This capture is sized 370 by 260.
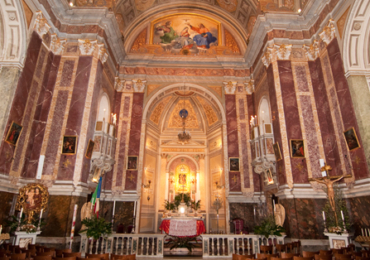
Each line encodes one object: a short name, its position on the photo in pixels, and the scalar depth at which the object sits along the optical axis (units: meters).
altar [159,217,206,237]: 9.31
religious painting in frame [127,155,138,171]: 12.44
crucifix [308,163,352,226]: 6.99
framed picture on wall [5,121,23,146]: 7.46
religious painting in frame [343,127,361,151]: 7.59
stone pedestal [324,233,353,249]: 6.64
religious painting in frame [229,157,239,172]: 12.66
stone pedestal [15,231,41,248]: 6.28
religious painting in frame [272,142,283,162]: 9.46
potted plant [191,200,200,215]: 15.16
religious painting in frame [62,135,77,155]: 9.00
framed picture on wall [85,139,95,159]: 9.37
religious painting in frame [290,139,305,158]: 9.06
